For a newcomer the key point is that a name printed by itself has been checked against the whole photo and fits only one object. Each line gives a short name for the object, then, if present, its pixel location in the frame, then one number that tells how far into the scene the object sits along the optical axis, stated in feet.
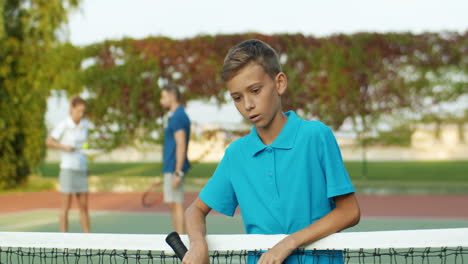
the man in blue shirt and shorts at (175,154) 20.15
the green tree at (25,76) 45.98
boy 5.31
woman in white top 20.89
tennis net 5.64
